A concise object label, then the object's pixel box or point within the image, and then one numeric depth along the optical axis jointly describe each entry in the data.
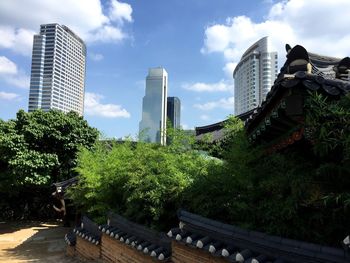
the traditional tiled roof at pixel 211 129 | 14.68
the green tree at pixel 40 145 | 16.44
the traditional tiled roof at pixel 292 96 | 3.67
